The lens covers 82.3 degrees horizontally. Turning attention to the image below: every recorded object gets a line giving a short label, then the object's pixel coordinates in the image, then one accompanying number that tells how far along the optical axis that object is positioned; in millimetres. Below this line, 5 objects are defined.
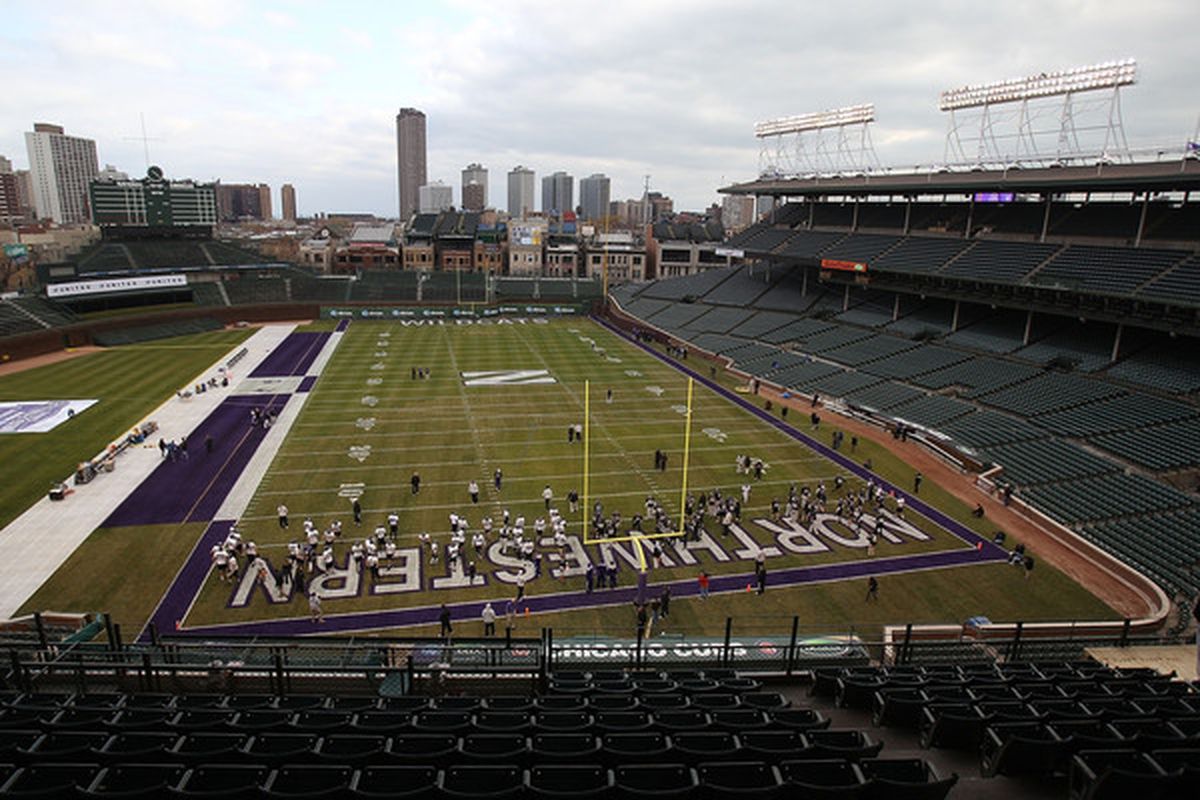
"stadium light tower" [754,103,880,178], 60688
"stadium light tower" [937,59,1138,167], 40656
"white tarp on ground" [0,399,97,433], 35688
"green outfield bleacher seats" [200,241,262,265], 83312
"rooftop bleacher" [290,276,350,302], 80375
